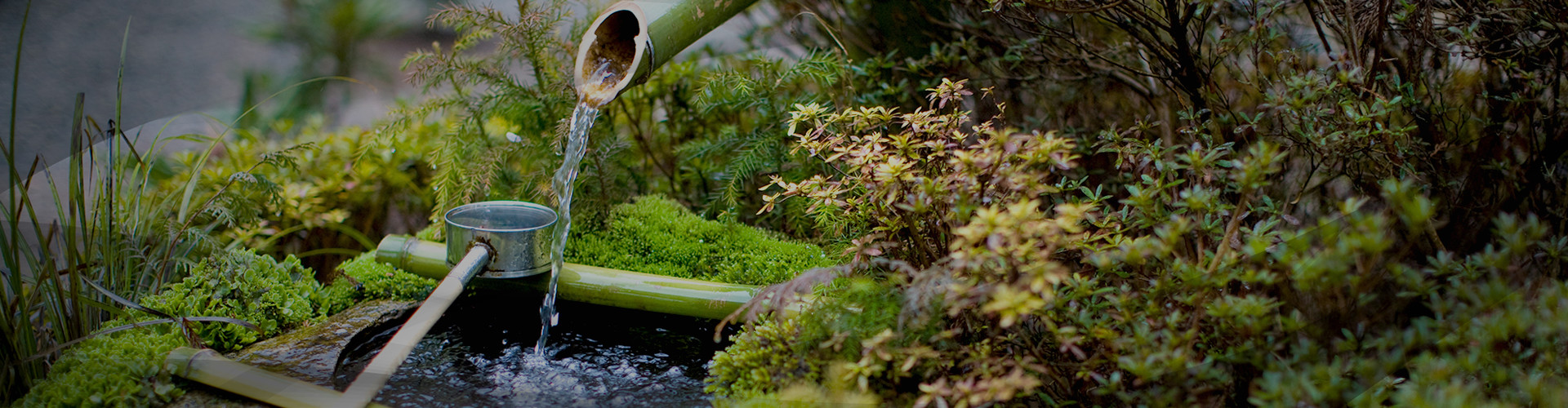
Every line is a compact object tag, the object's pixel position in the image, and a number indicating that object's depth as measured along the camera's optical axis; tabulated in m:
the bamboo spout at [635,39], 2.68
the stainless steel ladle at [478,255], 2.53
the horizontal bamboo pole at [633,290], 2.70
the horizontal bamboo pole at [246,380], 2.54
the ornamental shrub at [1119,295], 2.40
